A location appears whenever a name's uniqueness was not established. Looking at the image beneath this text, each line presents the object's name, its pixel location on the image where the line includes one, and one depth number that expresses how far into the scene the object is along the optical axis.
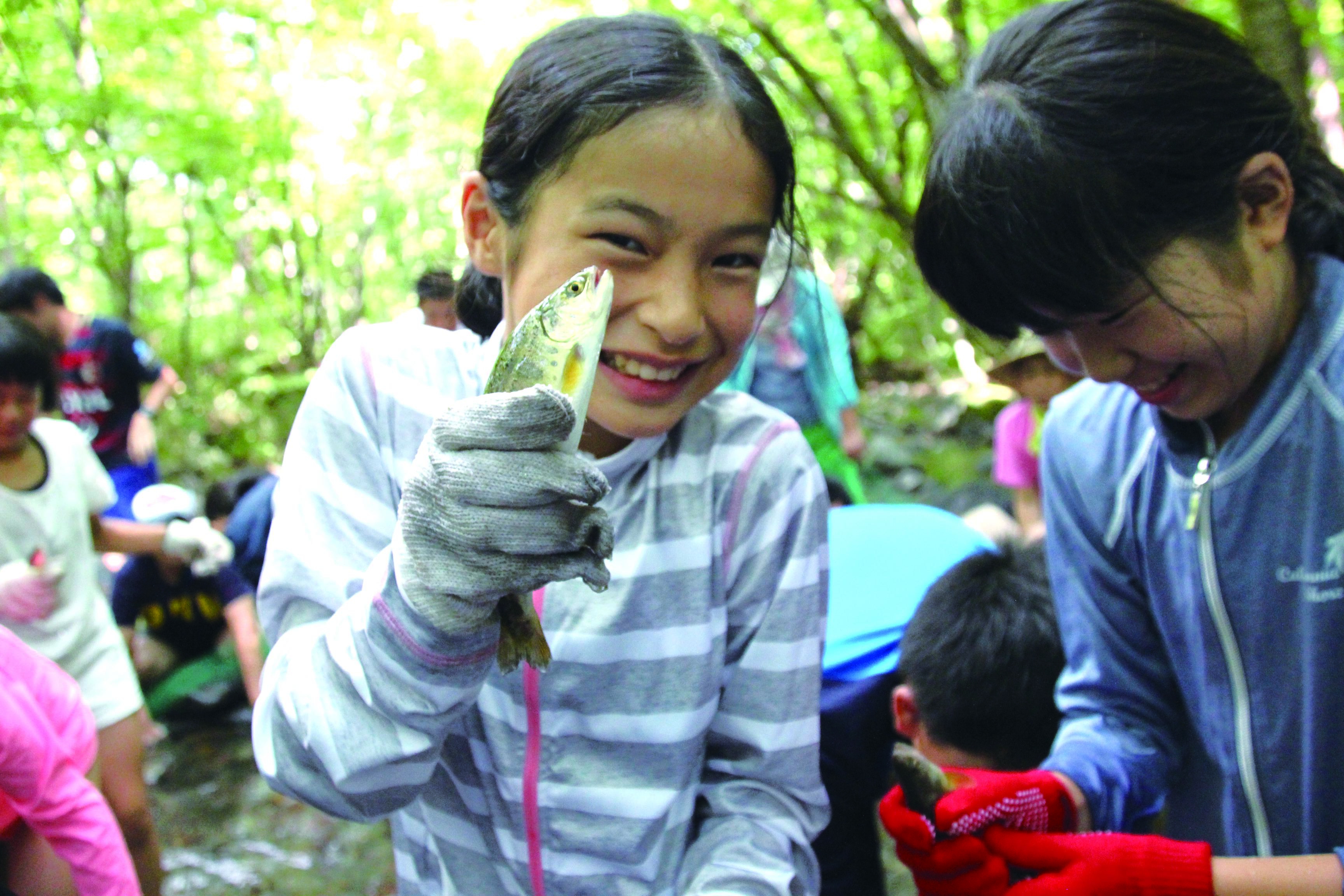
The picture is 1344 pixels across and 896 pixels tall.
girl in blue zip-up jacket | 1.38
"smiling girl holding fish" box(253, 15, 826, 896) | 1.29
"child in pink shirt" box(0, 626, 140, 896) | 1.78
